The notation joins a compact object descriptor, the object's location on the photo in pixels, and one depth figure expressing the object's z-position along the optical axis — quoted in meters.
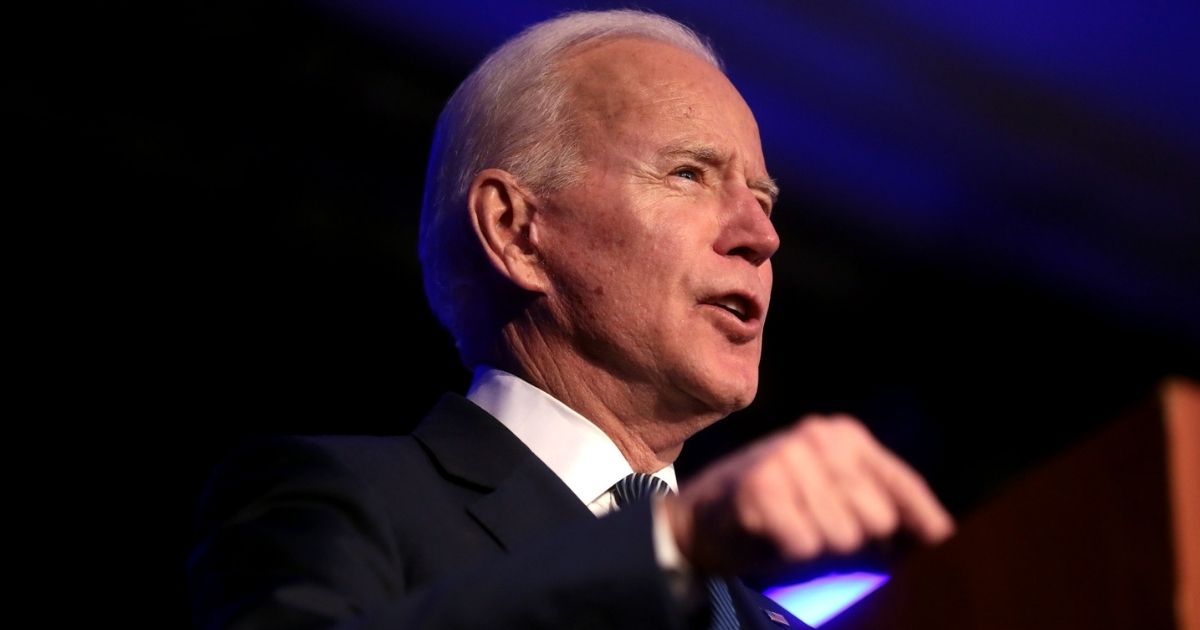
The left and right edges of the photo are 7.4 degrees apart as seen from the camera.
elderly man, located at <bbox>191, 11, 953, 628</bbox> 4.11
